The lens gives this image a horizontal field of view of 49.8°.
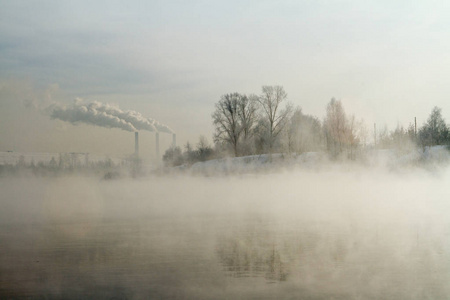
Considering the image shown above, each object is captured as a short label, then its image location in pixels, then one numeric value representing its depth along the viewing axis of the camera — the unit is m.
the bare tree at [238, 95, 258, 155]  61.16
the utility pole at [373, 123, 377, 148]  58.60
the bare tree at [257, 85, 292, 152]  59.06
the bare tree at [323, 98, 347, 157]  53.22
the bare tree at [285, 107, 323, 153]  58.43
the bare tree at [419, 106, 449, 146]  59.59
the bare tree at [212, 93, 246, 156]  61.44
